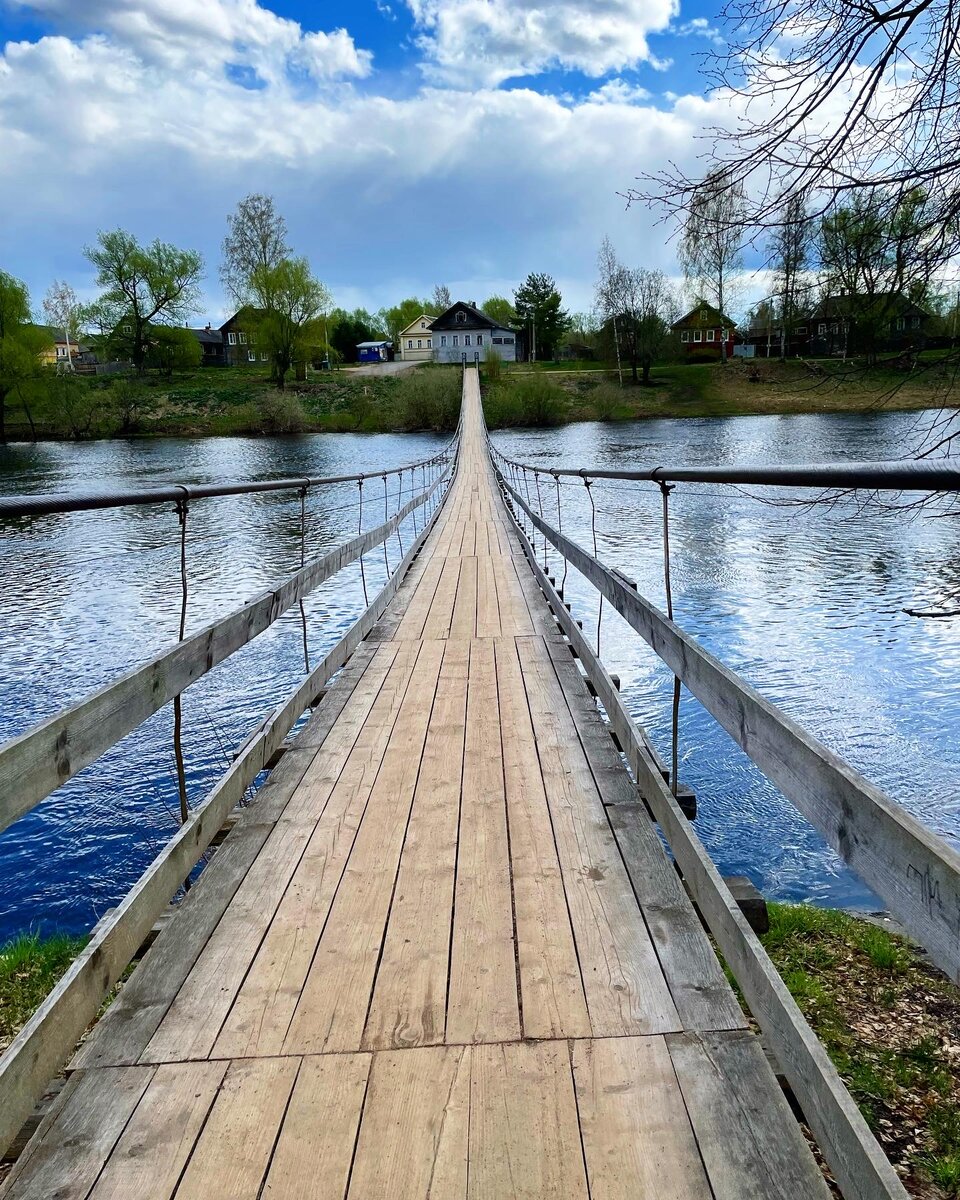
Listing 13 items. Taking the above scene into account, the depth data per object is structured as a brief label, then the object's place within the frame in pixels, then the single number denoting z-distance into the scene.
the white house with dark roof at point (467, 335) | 72.00
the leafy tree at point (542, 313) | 74.94
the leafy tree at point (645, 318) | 49.16
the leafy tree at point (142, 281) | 52.75
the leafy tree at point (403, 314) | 105.29
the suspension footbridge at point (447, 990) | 1.37
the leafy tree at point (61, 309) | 73.75
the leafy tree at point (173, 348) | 54.00
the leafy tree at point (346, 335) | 78.62
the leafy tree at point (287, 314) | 51.34
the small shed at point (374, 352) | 82.12
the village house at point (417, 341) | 79.88
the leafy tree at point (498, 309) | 103.75
